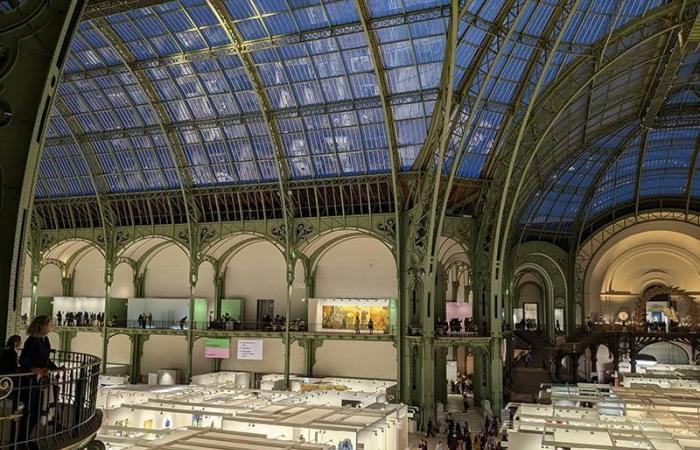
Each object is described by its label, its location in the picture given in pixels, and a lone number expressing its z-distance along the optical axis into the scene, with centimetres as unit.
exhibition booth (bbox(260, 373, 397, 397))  3966
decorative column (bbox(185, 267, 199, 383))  4644
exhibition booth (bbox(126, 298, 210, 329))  4831
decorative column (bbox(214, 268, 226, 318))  4931
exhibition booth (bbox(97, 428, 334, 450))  1692
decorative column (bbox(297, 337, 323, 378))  4441
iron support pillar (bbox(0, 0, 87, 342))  774
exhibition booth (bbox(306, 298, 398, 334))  4300
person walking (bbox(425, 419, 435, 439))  3609
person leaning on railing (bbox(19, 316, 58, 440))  749
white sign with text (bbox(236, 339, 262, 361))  4600
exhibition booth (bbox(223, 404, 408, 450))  2155
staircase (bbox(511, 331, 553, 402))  4773
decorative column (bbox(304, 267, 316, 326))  4641
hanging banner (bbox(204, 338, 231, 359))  4609
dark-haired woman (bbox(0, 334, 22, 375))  766
